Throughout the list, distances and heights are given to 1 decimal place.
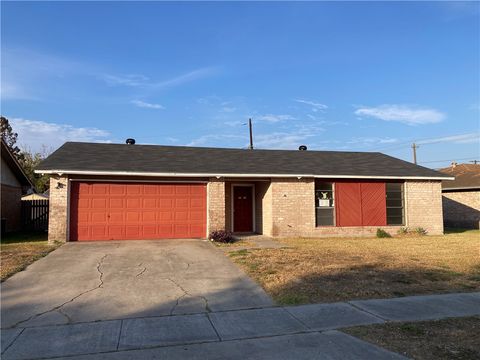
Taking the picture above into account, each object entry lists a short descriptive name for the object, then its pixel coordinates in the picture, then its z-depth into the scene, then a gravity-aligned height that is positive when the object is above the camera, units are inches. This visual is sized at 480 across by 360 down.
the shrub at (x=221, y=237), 623.5 -56.4
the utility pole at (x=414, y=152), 1694.8 +188.1
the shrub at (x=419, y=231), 768.9 -61.1
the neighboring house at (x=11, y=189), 782.5 +23.7
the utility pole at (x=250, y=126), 1568.7 +279.0
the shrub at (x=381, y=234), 737.0 -63.3
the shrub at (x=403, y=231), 758.4 -60.0
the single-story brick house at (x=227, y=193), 620.1 +11.1
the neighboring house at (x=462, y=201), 1000.2 -7.9
